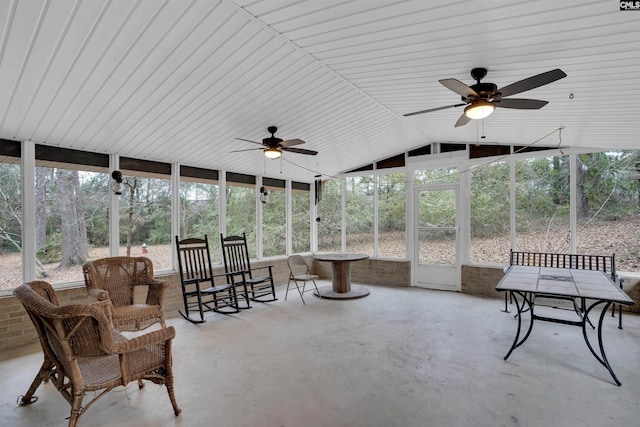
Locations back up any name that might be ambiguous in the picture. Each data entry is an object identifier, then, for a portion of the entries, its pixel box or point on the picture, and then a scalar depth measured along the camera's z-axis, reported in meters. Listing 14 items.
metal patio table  2.92
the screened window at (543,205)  5.46
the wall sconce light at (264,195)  6.71
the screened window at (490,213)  5.98
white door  6.50
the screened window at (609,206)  4.98
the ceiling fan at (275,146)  4.28
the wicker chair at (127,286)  3.52
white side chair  5.73
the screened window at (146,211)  5.01
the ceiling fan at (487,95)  2.65
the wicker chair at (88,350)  1.98
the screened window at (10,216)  3.87
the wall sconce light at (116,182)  4.59
